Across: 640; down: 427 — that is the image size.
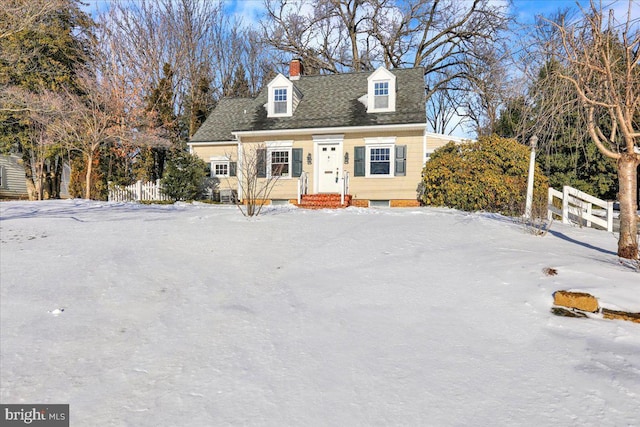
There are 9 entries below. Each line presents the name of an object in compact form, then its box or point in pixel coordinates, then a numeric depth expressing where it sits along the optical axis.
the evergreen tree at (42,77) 17.31
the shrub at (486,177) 11.95
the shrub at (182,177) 16.45
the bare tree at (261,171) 15.80
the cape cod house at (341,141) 14.91
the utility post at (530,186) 9.68
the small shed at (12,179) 21.39
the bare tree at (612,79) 5.89
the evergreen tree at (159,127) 19.47
